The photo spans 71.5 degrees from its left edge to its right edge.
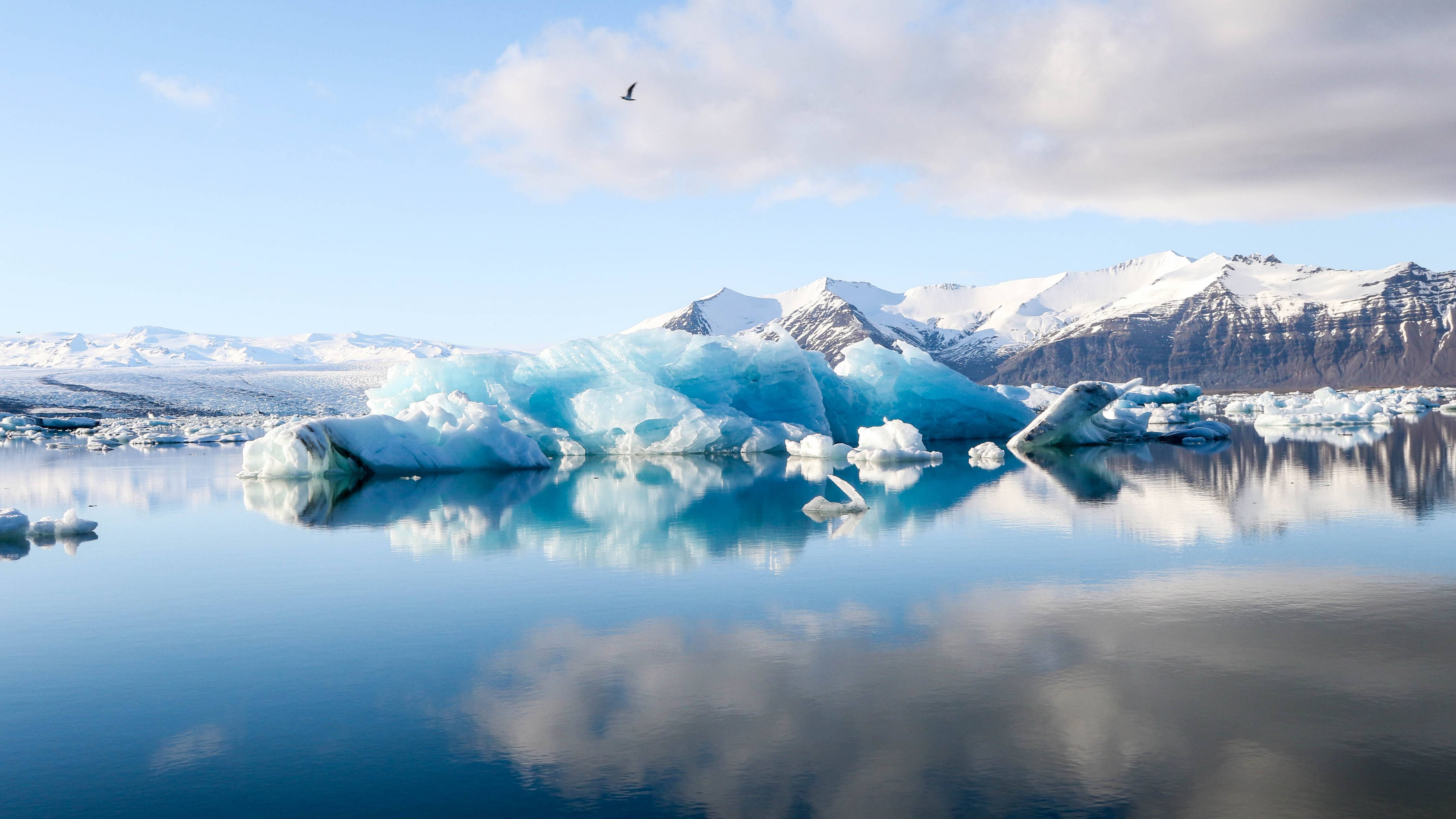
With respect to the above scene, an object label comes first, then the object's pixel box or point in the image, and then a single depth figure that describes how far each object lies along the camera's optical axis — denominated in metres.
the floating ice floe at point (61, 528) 12.66
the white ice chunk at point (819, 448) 26.89
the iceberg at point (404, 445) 20.70
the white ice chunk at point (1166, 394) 47.88
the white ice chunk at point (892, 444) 25.19
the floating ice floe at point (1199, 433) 33.91
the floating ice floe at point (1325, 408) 46.34
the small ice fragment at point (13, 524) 12.31
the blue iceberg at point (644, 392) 27.80
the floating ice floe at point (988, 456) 24.59
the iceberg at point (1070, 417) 29.75
